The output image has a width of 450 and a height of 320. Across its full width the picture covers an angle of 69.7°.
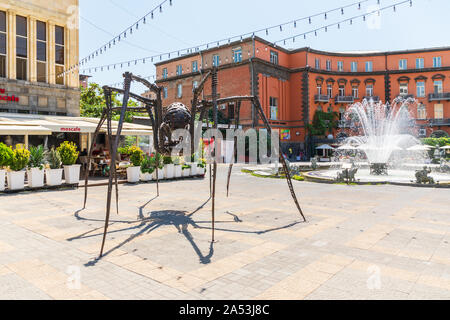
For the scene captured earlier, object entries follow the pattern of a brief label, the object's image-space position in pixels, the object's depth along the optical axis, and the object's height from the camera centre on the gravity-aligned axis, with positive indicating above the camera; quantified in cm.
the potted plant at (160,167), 1554 -23
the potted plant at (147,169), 1514 -31
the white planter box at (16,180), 1159 -57
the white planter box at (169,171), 1600 -44
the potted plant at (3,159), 1146 +19
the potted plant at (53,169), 1254 -20
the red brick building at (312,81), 3753 +1025
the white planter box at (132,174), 1484 -52
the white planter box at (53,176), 1251 -49
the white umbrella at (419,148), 2511 +86
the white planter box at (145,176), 1532 -65
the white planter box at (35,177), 1211 -50
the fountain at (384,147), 1779 +88
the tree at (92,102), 3247 +647
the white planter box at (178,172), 1646 -51
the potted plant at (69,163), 1308 +2
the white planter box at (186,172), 1697 -54
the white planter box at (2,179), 1142 -52
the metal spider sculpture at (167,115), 658 +104
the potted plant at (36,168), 1212 -15
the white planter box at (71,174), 1305 -43
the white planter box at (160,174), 1561 -58
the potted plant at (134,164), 1487 -7
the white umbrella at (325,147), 3923 +159
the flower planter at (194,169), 1738 -39
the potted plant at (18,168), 1162 -14
